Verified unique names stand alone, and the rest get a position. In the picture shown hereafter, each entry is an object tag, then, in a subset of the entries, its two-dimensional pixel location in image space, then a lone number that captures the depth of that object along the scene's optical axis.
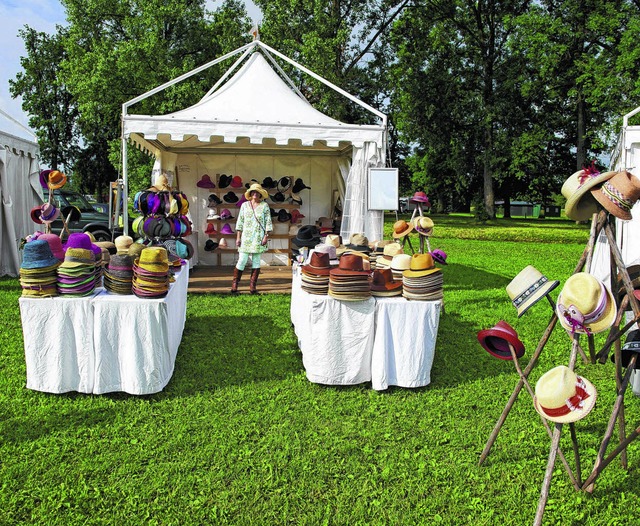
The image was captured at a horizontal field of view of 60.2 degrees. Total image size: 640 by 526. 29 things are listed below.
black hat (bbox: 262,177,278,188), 11.07
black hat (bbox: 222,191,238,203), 10.88
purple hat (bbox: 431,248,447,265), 6.77
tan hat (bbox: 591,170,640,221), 2.68
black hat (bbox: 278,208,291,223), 11.07
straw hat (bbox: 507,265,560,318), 2.99
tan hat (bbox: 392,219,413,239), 7.41
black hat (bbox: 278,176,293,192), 11.03
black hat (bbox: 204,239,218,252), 11.03
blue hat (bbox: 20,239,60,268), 4.19
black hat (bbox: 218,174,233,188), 10.88
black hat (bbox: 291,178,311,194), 11.15
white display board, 8.39
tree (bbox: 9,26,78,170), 31.64
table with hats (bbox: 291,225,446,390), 4.57
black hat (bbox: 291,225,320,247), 7.30
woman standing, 7.83
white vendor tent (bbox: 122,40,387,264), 8.17
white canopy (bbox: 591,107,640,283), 7.36
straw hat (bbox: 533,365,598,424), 2.52
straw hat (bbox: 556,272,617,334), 2.59
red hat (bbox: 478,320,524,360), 3.13
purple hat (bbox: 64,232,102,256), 4.51
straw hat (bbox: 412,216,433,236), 7.24
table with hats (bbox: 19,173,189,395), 4.23
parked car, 12.80
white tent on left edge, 9.52
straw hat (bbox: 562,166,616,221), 2.80
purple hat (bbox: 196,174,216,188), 10.88
